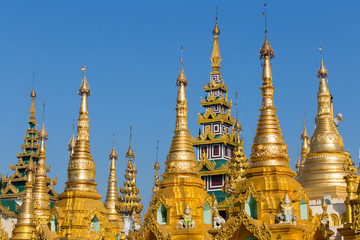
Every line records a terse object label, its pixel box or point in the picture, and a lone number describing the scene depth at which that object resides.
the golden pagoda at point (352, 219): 18.41
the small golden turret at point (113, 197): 39.44
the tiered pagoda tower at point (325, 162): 31.06
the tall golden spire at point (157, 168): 48.22
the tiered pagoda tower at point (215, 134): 54.97
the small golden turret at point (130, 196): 39.03
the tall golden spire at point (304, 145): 39.85
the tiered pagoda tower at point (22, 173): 63.34
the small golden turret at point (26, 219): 34.06
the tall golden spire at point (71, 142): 45.67
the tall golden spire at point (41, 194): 36.59
